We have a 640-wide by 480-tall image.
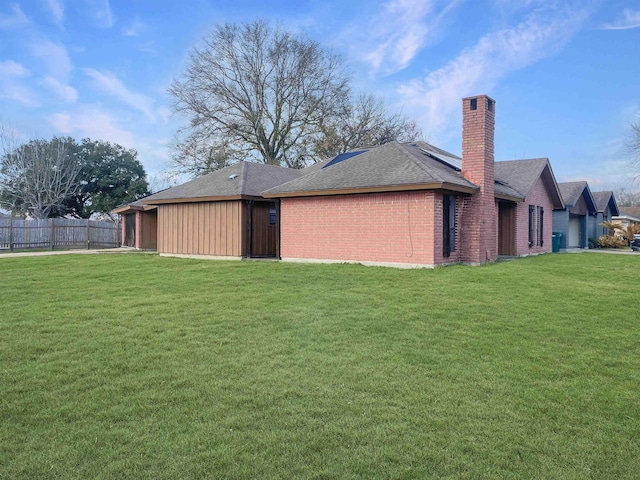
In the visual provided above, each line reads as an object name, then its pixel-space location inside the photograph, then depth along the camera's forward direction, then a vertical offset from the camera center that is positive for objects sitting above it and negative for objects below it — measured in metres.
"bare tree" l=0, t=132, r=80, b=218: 28.67 +3.67
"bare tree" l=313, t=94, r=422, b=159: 32.53 +7.67
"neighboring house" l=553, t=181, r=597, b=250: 23.77 +1.01
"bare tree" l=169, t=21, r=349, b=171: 31.97 +9.76
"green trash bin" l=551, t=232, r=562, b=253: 22.30 -0.45
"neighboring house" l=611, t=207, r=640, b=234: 39.22 +1.19
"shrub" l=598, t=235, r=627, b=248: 26.33 -0.49
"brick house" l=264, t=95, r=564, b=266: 12.56 +0.81
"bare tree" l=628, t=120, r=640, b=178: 30.25 +6.01
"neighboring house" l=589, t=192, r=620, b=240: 28.67 +1.39
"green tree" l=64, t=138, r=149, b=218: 33.72 +3.93
